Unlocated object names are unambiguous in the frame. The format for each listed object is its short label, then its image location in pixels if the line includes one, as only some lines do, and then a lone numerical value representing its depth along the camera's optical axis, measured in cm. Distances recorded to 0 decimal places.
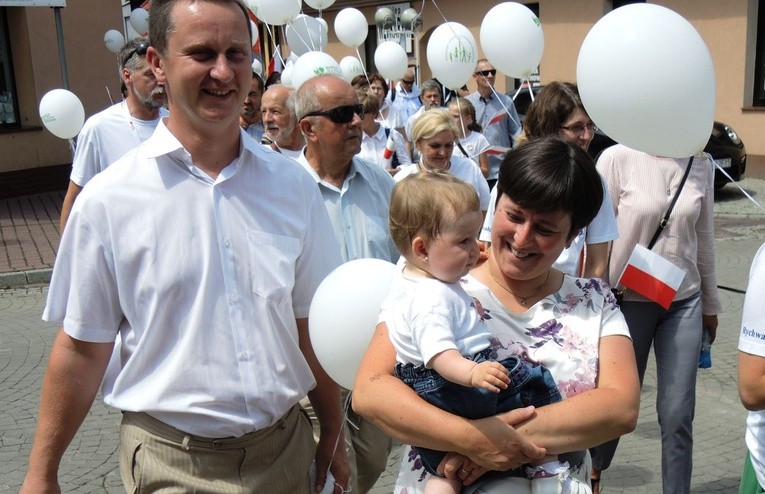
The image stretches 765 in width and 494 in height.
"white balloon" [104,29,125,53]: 1794
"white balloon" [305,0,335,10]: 1039
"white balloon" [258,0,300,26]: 866
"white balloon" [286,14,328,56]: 1020
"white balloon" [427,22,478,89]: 792
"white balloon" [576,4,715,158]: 285
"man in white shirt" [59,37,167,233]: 518
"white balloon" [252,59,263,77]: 1161
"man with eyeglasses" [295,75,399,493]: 369
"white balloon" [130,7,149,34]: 1767
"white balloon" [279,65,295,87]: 823
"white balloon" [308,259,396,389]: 248
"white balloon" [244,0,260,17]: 865
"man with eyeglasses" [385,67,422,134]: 1253
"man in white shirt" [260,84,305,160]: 517
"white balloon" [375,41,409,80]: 1153
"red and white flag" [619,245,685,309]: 385
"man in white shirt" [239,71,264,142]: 675
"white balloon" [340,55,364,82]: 1127
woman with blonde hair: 520
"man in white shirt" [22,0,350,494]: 224
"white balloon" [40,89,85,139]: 859
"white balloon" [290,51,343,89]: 732
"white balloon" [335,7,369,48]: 1207
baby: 204
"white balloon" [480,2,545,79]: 627
